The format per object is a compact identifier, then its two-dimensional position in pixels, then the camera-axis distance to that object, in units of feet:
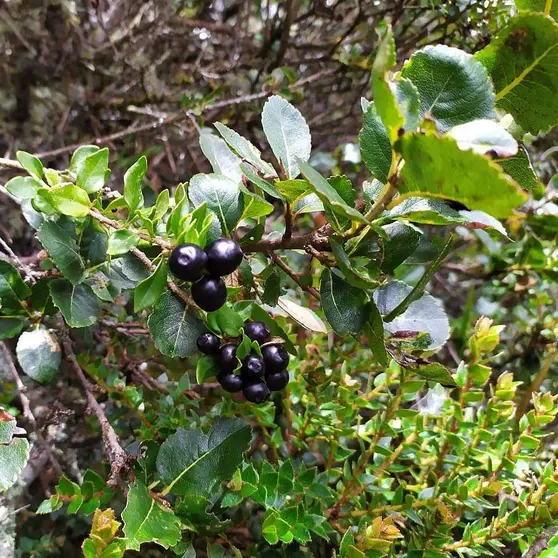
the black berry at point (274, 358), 0.66
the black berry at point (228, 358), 0.64
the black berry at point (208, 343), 0.64
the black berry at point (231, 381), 0.64
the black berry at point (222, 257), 0.58
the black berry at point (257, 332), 0.65
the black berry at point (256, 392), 0.64
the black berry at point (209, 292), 0.58
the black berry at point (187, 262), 0.56
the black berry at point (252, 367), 0.63
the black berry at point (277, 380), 0.67
